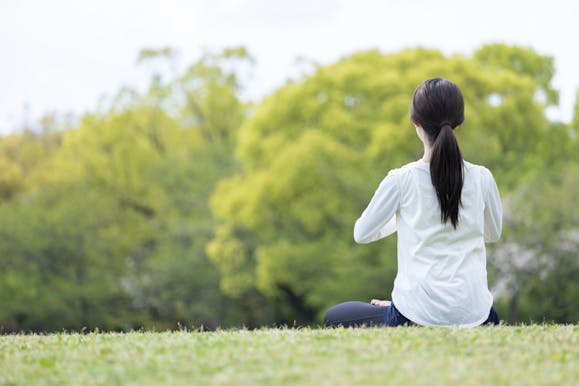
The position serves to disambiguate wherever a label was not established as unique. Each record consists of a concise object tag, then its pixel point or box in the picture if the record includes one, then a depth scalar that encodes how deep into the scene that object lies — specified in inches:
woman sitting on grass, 351.6
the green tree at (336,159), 1818.3
